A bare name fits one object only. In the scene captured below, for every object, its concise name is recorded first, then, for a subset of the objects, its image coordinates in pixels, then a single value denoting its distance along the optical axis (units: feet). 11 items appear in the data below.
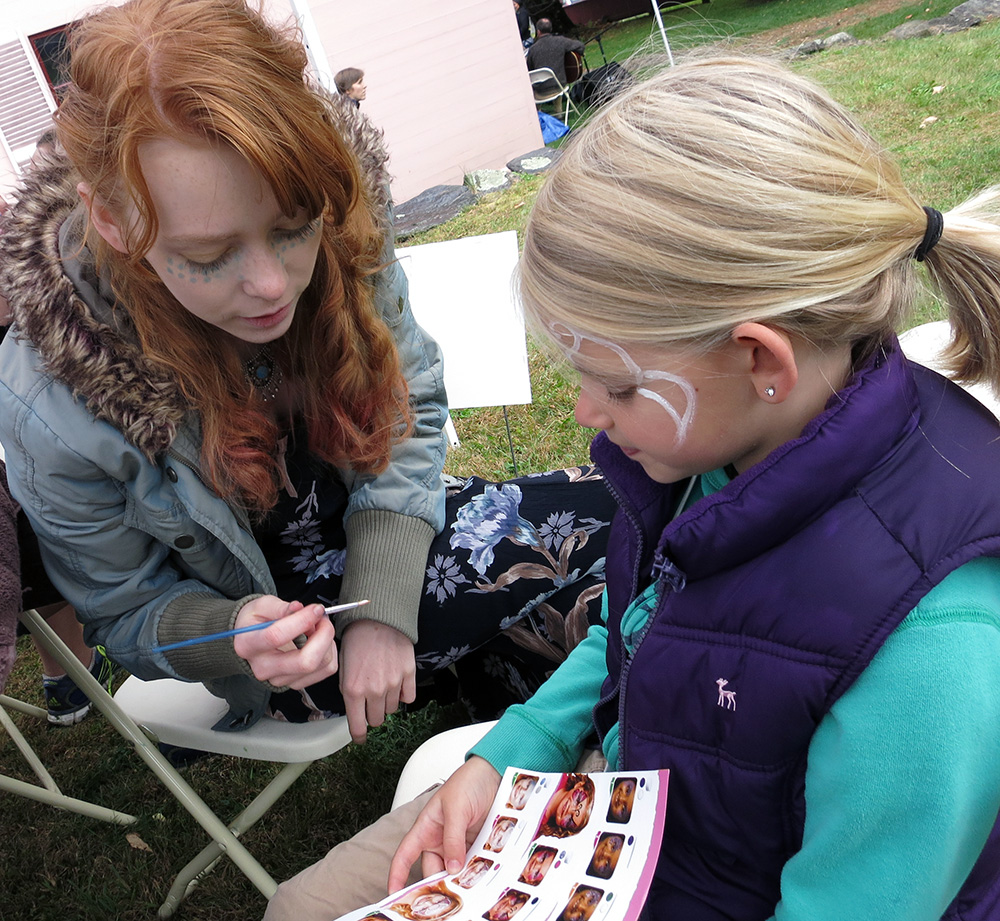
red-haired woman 4.11
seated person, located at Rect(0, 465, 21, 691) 4.66
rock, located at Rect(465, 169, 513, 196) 25.27
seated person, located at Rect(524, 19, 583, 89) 38.14
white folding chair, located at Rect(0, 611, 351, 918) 5.34
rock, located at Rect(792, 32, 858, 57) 34.17
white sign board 7.54
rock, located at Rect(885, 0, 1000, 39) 29.12
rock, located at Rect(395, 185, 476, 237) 23.41
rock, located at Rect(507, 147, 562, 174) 26.30
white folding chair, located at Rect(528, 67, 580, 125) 37.48
